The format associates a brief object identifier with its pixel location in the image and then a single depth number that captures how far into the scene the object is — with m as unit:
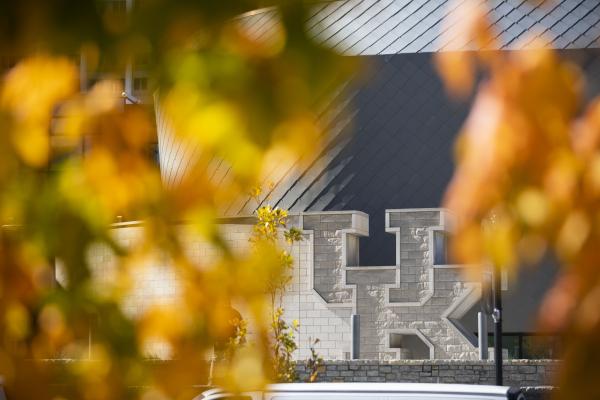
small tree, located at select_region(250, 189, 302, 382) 14.98
